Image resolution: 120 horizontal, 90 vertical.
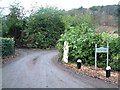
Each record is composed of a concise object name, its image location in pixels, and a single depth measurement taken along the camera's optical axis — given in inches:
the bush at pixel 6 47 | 365.1
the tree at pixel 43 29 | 600.1
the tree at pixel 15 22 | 610.5
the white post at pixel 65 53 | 333.8
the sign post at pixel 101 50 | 266.1
